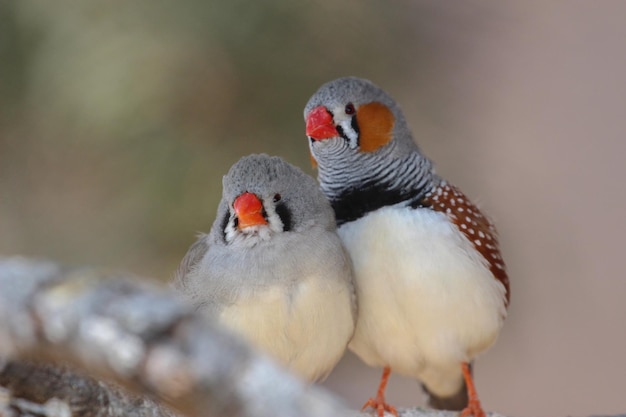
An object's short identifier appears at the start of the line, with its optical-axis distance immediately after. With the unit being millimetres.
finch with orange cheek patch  2429
